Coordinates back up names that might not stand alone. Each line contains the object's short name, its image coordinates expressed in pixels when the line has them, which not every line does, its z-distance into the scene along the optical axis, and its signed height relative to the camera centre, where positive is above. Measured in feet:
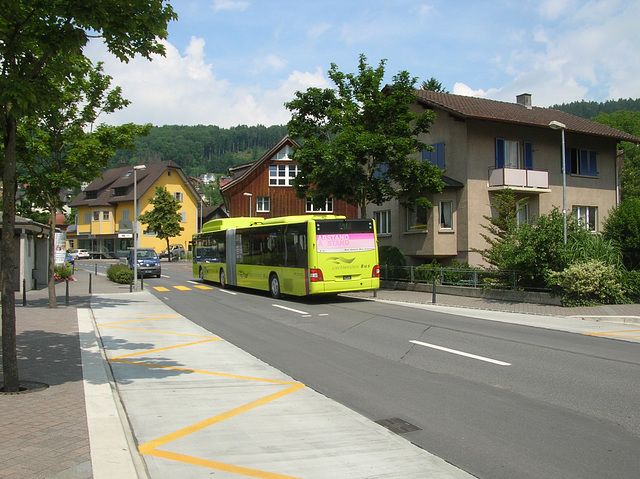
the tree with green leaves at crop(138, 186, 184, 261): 208.95 +14.10
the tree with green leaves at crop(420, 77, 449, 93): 192.23 +58.86
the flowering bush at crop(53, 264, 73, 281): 104.63 -3.64
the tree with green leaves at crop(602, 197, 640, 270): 62.03 +2.20
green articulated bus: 61.82 -0.35
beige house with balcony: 87.66 +13.77
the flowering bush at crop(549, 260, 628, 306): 55.11 -3.47
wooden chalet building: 176.45 +20.69
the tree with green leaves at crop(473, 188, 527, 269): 64.44 +3.22
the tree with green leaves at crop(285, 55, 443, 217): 75.36 +15.62
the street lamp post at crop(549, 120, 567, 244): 59.45 +3.89
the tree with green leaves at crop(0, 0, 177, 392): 22.50 +8.79
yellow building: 242.99 +21.54
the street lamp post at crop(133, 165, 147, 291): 91.08 +3.39
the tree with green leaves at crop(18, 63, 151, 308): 55.93 +11.46
